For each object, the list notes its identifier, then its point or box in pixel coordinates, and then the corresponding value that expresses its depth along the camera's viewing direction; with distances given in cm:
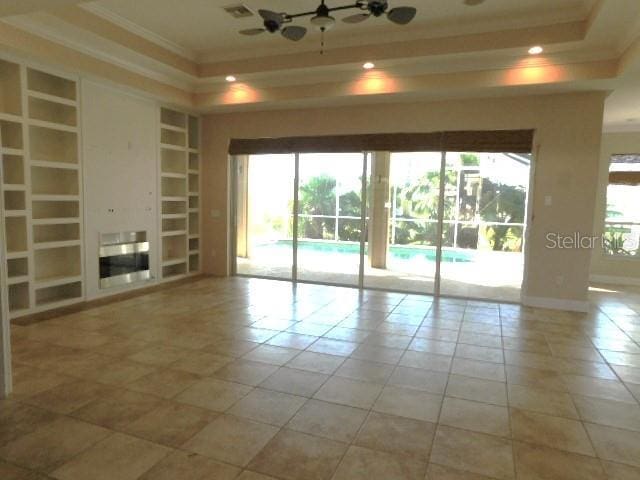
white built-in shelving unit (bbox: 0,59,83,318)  449
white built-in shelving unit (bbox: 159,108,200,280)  670
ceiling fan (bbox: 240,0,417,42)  346
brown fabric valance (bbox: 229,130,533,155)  556
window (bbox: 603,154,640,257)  765
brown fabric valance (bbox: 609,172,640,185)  761
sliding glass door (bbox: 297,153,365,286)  676
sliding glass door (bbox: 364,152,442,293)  632
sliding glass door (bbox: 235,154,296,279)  723
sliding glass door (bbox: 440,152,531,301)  592
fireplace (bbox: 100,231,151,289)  558
